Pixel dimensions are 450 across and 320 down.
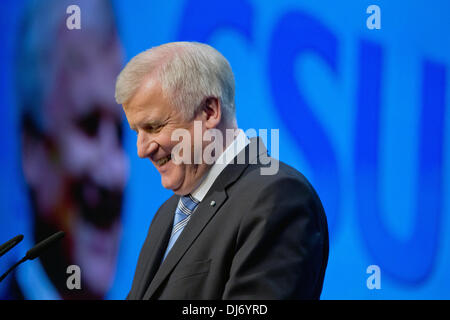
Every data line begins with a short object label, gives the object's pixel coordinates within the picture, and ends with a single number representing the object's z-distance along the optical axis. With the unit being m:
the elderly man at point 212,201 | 4.56
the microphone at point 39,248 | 4.60
